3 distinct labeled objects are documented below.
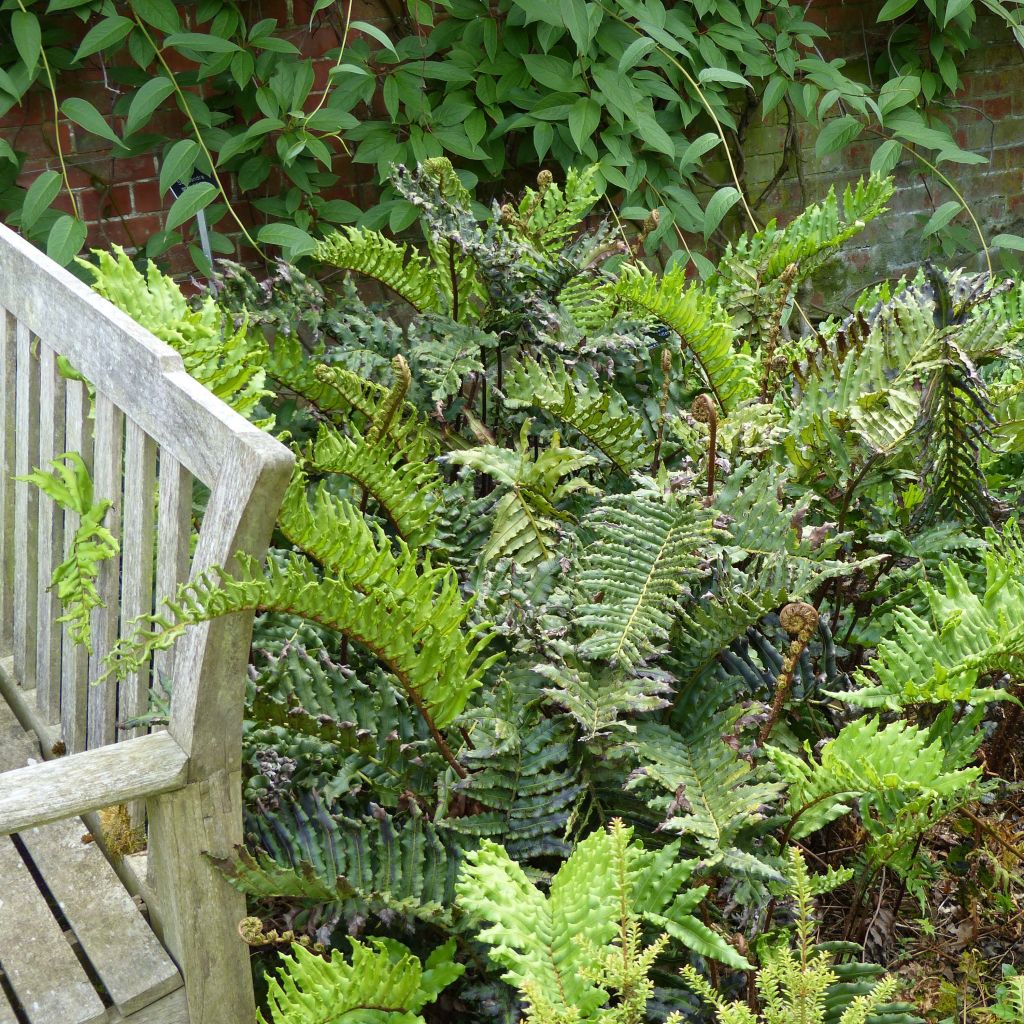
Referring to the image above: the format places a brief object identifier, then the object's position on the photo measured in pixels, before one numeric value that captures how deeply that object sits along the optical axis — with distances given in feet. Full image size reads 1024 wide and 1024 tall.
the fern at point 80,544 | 4.57
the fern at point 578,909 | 3.78
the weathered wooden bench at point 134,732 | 3.94
